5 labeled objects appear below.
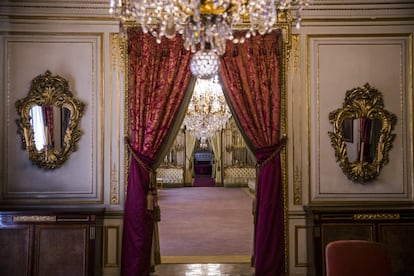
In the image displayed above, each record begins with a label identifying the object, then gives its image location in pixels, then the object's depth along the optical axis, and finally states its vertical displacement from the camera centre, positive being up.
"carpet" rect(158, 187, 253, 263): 4.90 -1.21
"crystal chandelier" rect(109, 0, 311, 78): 2.27 +0.72
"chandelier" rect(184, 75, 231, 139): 7.57 +0.73
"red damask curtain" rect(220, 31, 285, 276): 3.90 +0.29
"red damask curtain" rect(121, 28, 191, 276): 3.88 +0.31
